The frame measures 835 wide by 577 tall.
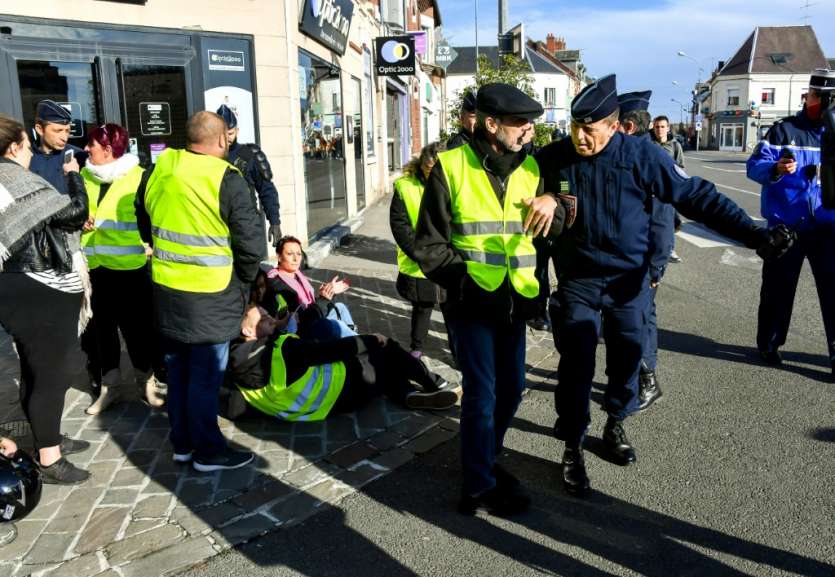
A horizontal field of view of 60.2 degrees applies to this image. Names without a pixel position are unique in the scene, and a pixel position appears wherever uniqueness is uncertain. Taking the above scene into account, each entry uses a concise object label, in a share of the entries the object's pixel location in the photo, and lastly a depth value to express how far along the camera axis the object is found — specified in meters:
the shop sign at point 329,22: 10.02
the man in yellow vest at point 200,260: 3.54
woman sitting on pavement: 5.07
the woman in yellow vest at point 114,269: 4.52
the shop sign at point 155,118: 8.55
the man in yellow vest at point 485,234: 3.17
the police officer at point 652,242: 4.60
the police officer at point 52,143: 4.76
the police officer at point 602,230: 3.45
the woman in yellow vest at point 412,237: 5.00
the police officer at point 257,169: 6.29
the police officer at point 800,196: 5.10
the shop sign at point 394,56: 17.62
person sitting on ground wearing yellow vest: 4.48
